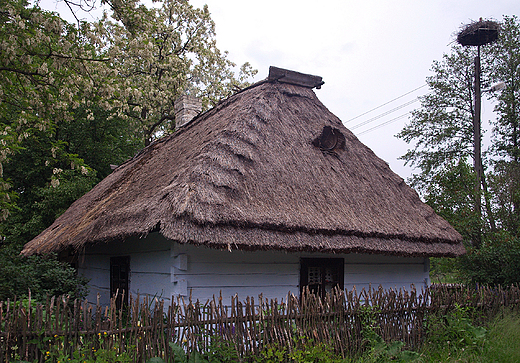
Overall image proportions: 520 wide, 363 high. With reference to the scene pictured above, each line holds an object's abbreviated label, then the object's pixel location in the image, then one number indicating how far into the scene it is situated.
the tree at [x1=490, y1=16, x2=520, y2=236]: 20.52
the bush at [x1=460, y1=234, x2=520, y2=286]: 10.28
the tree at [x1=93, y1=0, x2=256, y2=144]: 18.16
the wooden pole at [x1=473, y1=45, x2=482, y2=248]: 12.55
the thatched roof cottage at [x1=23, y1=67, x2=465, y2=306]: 5.65
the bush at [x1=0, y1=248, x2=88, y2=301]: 5.95
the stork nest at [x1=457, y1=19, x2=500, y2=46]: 15.35
